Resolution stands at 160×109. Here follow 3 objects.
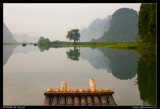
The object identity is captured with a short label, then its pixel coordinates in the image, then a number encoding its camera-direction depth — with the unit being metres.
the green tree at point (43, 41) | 149.38
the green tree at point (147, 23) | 49.47
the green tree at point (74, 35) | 153.75
